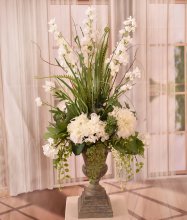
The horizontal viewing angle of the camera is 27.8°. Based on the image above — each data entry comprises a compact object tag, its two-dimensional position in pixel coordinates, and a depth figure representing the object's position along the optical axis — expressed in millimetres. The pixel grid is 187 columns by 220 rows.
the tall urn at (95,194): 1909
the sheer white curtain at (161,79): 4008
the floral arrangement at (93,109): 1816
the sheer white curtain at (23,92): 3799
